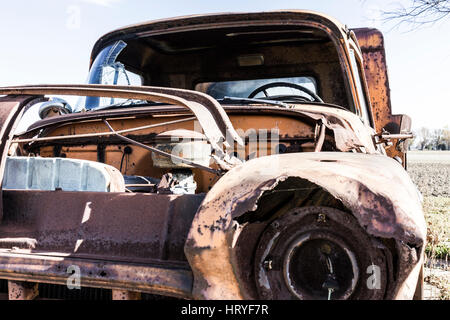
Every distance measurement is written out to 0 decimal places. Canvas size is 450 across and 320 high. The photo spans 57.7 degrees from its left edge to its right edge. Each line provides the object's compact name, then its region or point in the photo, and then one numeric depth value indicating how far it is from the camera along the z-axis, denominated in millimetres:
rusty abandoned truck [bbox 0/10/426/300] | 1244
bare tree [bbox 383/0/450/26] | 5438
